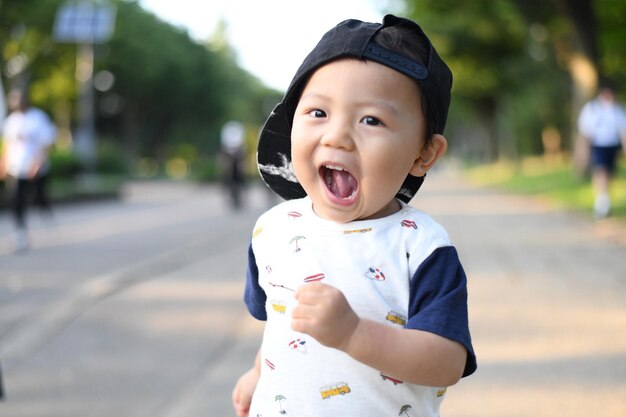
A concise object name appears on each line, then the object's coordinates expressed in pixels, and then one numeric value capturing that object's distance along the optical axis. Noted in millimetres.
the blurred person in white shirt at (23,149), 11141
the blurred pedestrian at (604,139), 13156
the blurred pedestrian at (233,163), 19672
